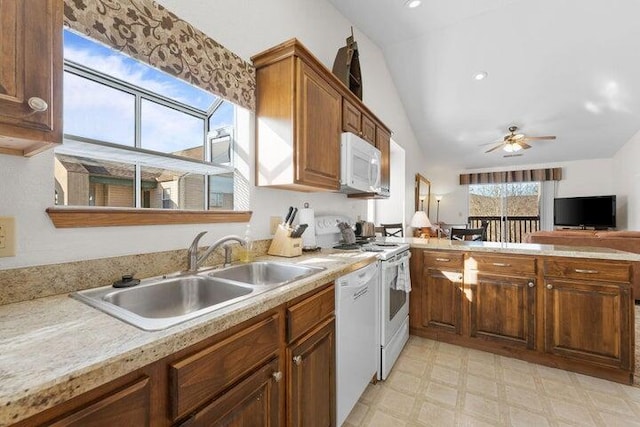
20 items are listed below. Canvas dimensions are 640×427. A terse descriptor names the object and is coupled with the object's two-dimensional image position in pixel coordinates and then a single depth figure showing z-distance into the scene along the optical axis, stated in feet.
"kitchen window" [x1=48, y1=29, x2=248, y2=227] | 4.41
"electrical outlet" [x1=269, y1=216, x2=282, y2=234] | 5.99
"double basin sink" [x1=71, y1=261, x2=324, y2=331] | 2.80
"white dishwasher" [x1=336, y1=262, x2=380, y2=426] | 4.50
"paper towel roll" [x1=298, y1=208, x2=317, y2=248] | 6.42
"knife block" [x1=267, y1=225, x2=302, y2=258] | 5.45
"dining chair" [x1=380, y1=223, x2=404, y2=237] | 13.32
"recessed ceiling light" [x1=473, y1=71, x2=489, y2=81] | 13.33
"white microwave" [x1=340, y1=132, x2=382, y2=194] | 6.64
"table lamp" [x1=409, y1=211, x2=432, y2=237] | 15.37
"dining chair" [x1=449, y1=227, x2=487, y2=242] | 10.49
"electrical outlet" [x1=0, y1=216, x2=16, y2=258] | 2.68
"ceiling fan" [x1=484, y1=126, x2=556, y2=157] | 15.58
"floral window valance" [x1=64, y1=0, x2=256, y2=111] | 3.10
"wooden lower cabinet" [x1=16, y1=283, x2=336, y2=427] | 1.76
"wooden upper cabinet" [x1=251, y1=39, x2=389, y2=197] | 5.10
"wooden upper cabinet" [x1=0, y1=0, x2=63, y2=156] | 1.90
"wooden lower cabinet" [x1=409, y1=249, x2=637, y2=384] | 6.12
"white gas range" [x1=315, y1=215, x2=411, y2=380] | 6.07
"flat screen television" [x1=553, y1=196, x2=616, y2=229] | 19.04
